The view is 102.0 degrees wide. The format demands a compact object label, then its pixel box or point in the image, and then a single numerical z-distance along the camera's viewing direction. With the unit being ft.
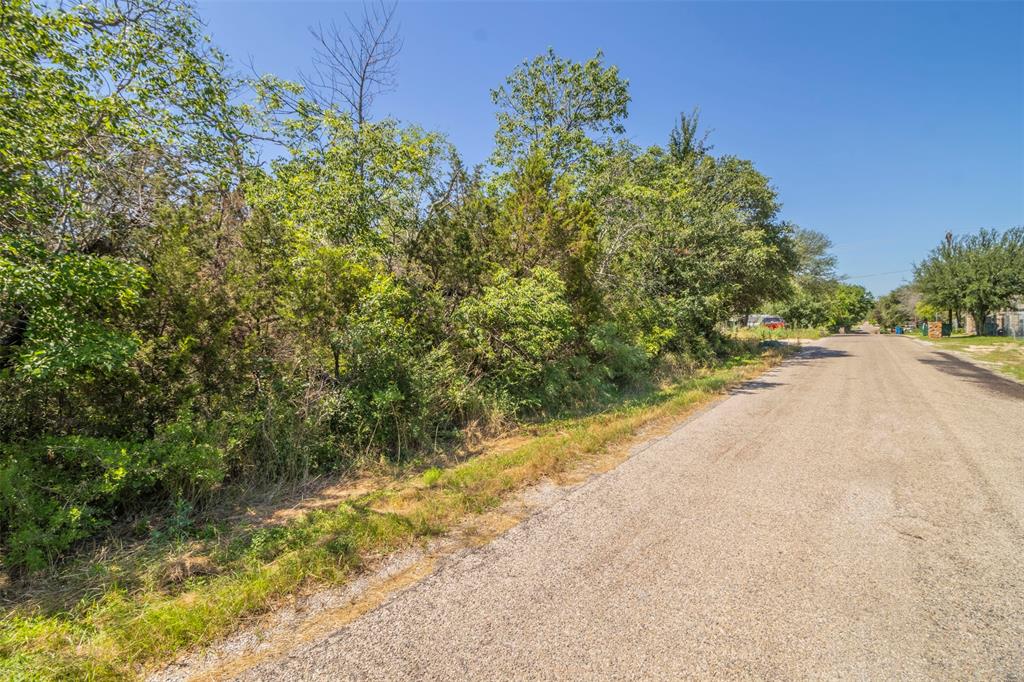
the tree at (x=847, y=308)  182.96
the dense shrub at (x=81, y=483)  10.59
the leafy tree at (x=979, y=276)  93.30
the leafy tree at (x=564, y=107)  53.93
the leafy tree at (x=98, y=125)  12.80
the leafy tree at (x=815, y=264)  148.00
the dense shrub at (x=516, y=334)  25.45
